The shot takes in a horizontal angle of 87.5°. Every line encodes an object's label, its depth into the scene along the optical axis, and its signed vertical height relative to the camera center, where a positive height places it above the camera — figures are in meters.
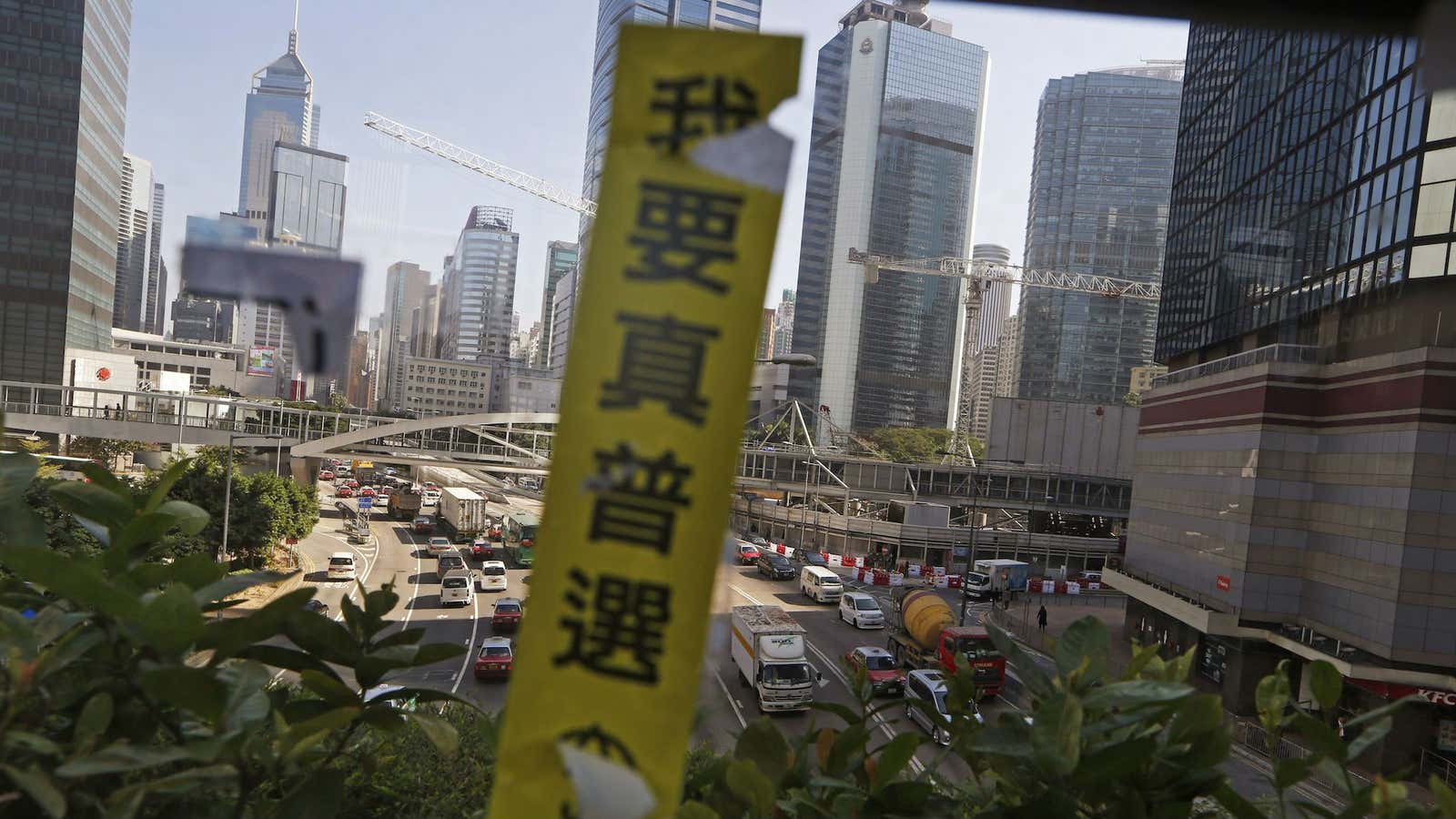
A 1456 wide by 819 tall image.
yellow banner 0.72 -0.04
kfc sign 9.24 -2.88
